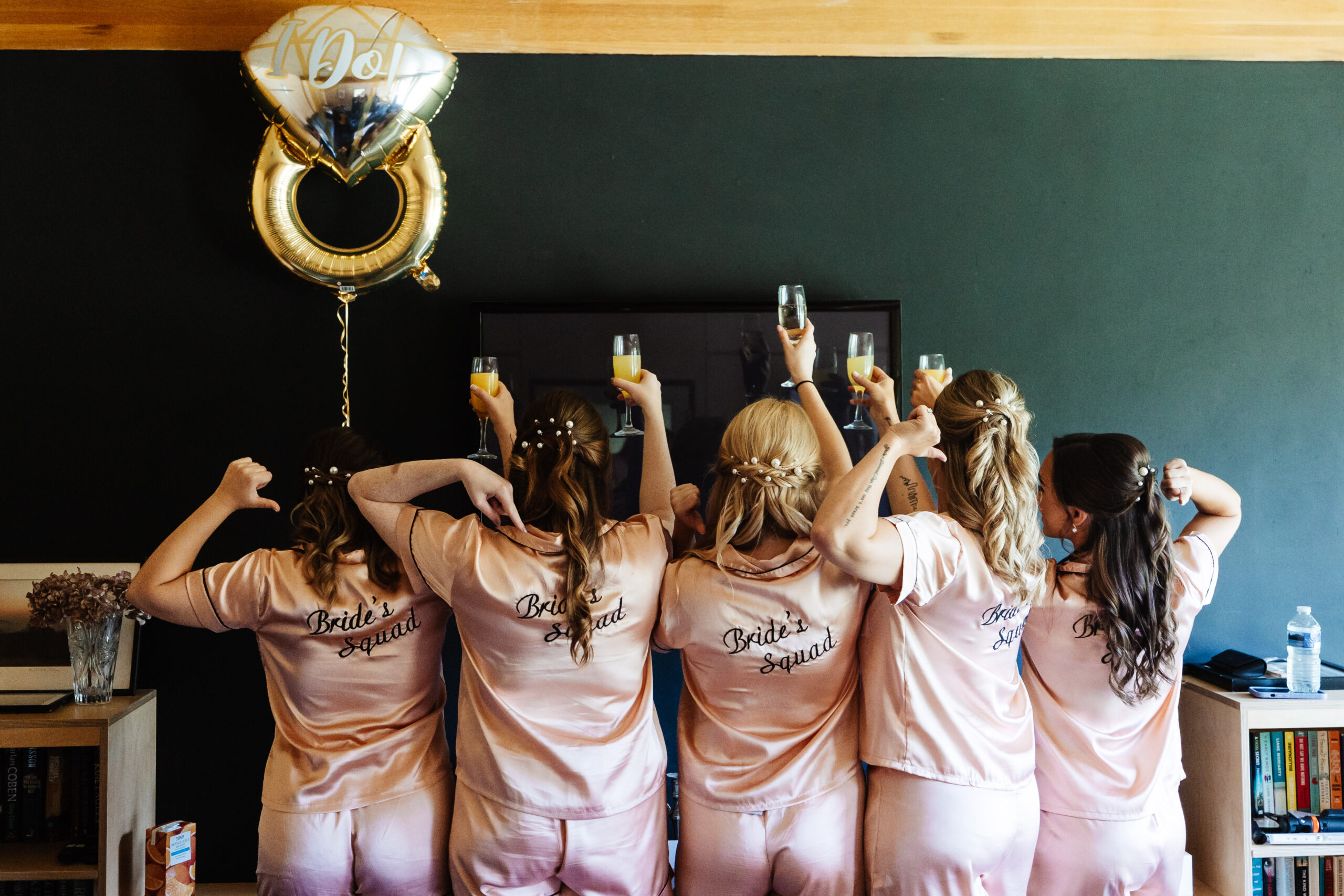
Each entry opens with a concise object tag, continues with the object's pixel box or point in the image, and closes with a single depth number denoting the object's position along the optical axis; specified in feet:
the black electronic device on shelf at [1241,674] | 8.38
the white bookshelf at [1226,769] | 8.04
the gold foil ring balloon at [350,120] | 7.86
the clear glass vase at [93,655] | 7.96
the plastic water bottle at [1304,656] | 8.32
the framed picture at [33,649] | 8.35
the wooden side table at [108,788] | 7.57
